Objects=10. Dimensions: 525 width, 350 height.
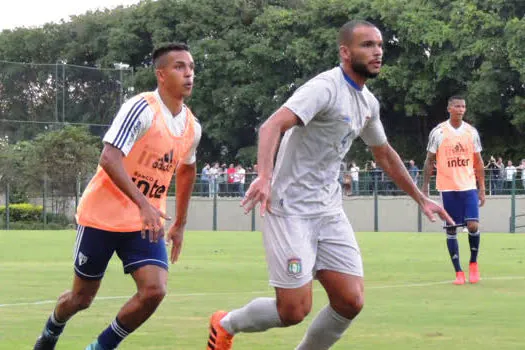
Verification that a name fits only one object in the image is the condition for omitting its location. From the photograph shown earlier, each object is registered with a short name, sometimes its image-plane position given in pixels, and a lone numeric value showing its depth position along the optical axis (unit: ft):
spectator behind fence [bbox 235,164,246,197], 156.04
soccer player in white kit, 27.17
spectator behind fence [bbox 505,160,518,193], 140.87
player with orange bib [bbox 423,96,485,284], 55.98
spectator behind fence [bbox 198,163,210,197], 158.81
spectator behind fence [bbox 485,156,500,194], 143.13
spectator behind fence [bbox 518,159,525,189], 139.23
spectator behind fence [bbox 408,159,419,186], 143.33
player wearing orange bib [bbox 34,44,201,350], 28.43
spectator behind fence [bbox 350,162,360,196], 152.35
